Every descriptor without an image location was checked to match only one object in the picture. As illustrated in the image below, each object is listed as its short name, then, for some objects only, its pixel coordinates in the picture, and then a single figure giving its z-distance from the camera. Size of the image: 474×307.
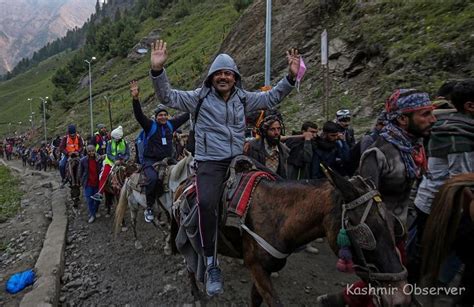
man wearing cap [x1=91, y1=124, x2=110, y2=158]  13.01
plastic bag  5.24
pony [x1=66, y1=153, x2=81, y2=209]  10.87
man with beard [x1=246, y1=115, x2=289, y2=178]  5.20
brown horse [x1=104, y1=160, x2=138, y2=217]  8.30
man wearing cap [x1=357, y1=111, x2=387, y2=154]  4.44
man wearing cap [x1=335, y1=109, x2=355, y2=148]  6.55
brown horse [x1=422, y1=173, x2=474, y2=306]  2.67
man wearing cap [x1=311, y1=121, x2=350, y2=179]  5.51
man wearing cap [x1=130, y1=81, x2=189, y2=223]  6.61
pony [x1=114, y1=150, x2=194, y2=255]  6.03
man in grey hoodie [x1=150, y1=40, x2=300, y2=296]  3.39
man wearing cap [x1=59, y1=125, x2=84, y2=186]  11.66
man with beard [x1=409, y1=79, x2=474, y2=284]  2.77
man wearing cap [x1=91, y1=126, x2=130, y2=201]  9.40
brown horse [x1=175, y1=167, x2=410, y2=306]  2.26
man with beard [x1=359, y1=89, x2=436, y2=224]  2.91
